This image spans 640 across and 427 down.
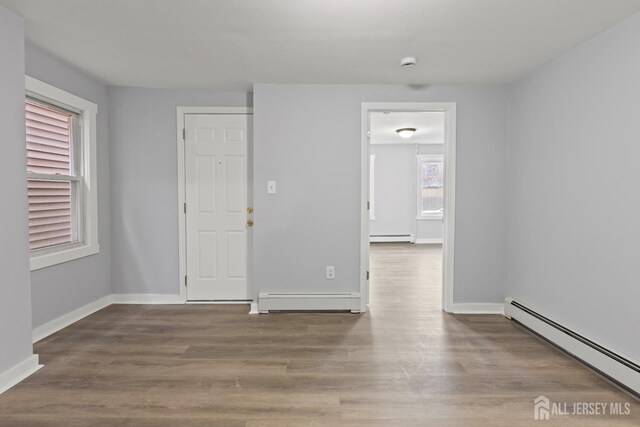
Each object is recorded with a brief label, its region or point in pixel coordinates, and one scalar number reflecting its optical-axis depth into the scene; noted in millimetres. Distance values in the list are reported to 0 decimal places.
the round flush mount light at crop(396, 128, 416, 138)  6781
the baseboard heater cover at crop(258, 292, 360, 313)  3664
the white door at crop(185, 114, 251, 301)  3969
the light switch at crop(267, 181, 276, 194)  3699
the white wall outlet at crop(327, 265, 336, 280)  3746
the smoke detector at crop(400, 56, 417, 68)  2942
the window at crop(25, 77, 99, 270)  2979
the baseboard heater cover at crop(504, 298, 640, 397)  2221
